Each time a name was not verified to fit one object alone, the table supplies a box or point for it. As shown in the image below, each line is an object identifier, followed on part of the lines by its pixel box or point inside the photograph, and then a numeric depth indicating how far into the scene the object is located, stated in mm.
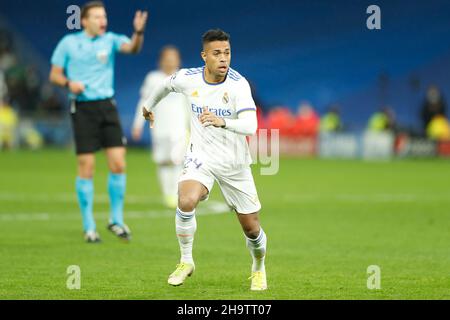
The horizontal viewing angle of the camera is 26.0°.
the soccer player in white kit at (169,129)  16467
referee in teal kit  12461
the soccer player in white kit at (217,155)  8492
